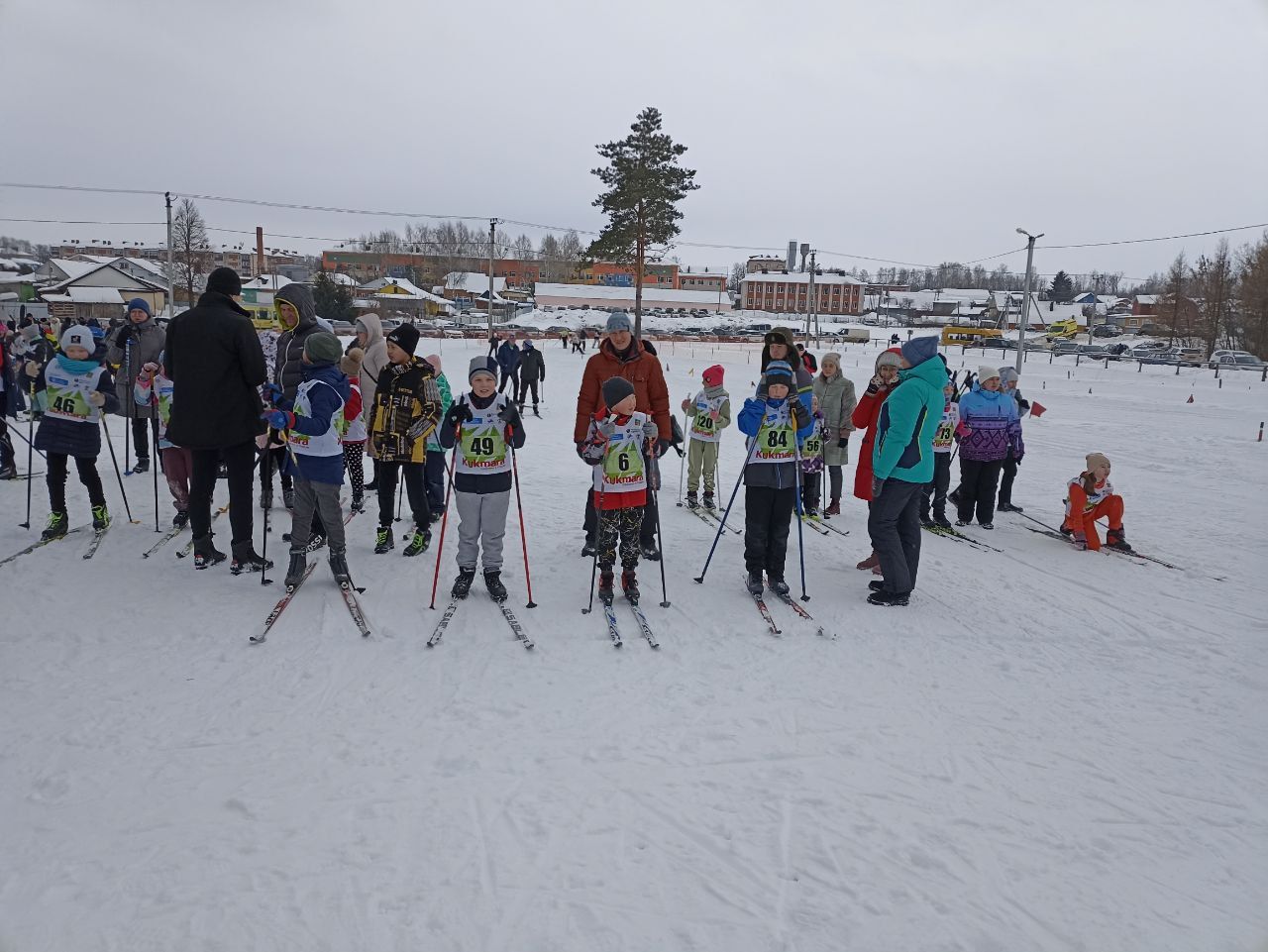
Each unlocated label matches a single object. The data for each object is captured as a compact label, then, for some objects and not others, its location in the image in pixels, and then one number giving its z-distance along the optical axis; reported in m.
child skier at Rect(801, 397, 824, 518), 7.38
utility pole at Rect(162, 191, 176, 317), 29.04
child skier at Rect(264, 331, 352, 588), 5.19
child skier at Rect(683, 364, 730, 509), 7.88
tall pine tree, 38.53
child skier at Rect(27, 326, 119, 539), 5.94
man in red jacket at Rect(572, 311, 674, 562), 5.73
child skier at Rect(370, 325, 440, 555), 5.80
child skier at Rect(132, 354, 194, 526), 6.42
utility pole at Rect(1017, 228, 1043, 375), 26.25
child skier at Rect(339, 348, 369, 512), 6.37
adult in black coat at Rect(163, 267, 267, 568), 5.25
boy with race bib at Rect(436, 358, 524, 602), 5.13
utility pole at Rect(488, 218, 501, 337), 33.72
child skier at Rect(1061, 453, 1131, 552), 7.38
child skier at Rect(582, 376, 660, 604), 5.16
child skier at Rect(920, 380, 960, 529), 7.55
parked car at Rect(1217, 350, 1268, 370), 35.19
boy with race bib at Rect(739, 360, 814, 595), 5.43
